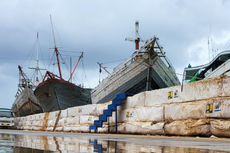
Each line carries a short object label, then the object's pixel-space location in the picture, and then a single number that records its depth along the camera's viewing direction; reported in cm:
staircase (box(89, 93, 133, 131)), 1567
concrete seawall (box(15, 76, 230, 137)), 995
